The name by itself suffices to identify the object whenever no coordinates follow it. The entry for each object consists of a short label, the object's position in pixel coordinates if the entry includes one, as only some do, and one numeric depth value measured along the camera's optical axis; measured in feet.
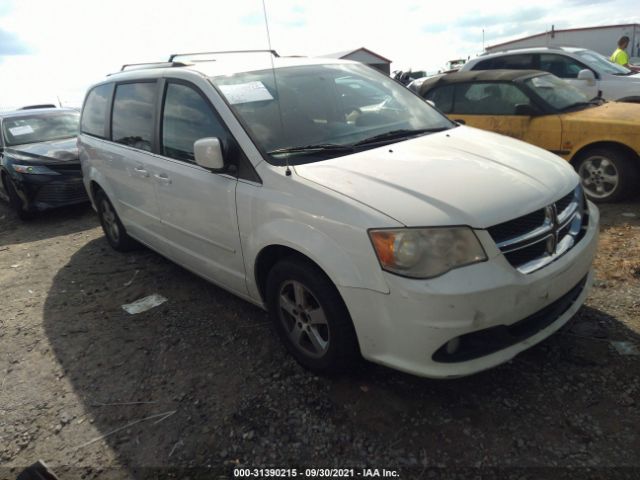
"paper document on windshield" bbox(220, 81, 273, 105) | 9.61
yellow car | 16.37
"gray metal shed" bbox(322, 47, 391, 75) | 94.68
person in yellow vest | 32.60
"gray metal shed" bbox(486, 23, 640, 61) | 76.84
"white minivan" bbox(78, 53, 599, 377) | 6.91
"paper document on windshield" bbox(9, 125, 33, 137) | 24.40
